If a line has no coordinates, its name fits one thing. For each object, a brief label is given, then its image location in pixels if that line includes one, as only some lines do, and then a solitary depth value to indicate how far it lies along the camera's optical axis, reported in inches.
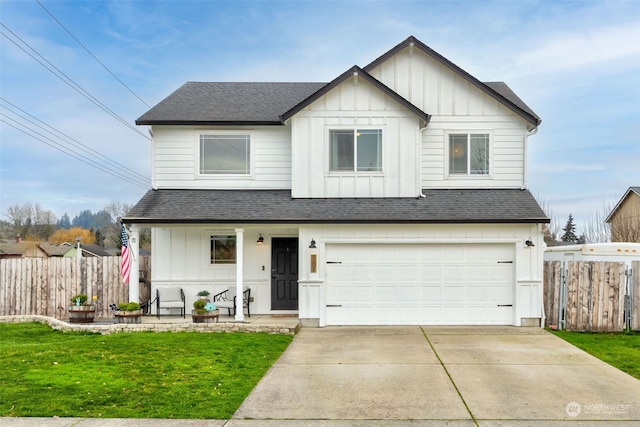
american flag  498.0
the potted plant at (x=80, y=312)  500.5
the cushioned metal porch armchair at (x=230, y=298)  528.1
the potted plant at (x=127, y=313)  469.1
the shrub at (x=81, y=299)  507.2
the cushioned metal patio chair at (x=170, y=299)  519.8
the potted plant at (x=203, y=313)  461.1
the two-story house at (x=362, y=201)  489.4
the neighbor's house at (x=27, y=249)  1900.8
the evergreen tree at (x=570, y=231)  2119.8
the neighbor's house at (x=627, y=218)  1028.5
